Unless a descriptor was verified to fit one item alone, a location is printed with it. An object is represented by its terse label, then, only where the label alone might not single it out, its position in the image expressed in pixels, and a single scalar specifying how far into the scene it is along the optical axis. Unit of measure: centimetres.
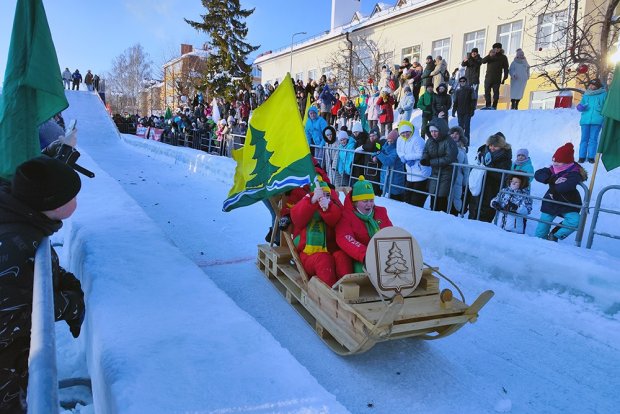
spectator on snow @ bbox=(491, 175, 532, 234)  533
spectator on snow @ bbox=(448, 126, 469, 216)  618
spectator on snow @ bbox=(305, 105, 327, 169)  966
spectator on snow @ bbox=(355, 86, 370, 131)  1355
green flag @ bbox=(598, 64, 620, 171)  415
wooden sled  261
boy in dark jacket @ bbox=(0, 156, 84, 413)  181
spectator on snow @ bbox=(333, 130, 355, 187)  825
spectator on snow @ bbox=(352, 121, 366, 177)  801
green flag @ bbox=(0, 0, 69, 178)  283
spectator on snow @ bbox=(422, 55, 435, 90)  1192
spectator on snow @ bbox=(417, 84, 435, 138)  1066
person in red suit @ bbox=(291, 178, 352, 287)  335
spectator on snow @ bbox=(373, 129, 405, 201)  719
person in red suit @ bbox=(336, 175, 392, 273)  331
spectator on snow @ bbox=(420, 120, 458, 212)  621
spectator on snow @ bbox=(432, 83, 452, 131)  1055
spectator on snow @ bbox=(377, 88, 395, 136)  1175
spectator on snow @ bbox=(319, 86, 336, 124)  1398
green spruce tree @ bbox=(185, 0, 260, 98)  2958
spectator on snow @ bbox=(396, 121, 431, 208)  667
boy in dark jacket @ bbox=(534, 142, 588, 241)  486
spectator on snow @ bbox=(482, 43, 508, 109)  1148
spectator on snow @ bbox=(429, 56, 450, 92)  1183
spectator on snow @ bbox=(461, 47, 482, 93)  1151
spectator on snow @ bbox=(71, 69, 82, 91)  3156
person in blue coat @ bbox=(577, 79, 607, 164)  831
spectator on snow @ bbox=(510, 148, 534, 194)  558
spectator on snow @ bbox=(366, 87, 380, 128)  1239
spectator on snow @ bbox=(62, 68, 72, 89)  2999
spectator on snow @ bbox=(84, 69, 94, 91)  3062
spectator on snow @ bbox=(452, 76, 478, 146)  1042
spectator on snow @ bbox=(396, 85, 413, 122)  1230
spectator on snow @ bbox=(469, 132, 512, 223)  591
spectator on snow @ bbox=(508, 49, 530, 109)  1256
